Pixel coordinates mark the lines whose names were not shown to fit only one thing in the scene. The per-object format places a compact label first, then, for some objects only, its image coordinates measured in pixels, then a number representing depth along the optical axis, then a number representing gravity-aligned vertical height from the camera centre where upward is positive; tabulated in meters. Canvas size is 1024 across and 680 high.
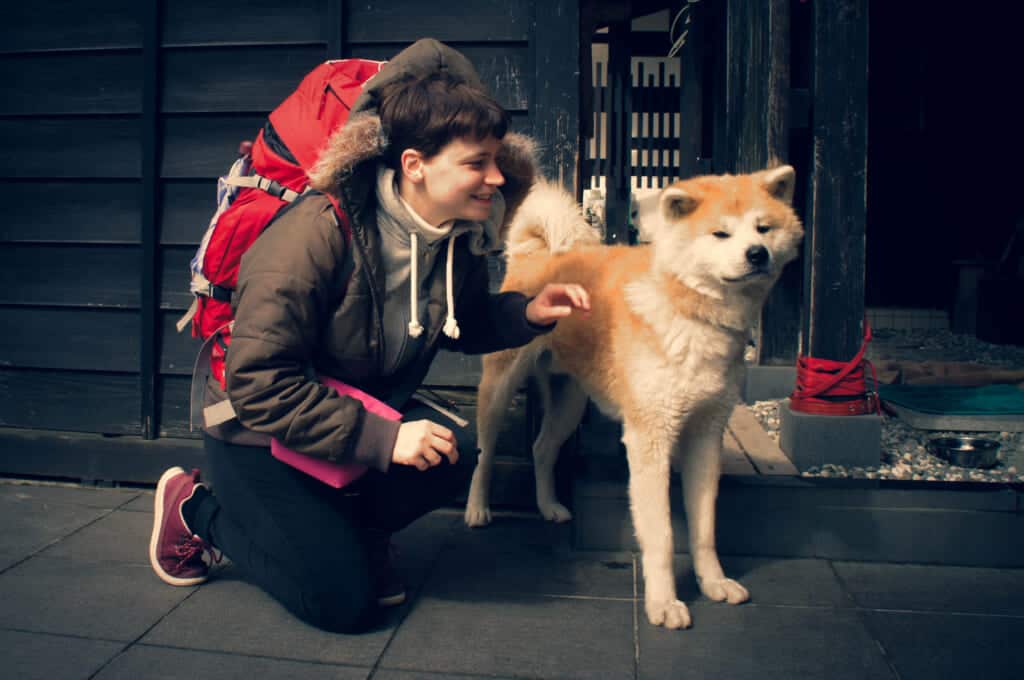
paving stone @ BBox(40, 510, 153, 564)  2.97 -0.72
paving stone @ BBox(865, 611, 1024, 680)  2.27 -0.79
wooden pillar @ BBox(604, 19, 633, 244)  6.49 +1.61
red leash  3.20 -0.14
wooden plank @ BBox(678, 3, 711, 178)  6.00 +1.76
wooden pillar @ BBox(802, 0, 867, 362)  3.10 +0.60
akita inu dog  2.45 +0.02
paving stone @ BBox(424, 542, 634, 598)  2.78 -0.75
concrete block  3.25 -0.33
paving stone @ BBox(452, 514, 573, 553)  3.17 -0.70
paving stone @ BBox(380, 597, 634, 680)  2.29 -0.81
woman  2.23 +0.02
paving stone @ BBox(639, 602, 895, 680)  2.27 -0.81
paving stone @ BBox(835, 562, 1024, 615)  2.64 -0.74
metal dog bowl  3.37 -0.39
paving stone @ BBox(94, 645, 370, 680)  2.22 -0.84
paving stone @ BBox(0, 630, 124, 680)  2.20 -0.83
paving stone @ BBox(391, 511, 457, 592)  2.90 -0.72
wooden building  3.38 +0.79
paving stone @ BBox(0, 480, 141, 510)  3.54 -0.65
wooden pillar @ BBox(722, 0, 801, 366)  3.15 +1.01
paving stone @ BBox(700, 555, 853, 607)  2.69 -0.74
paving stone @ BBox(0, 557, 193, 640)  2.46 -0.78
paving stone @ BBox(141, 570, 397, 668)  2.35 -0.81
